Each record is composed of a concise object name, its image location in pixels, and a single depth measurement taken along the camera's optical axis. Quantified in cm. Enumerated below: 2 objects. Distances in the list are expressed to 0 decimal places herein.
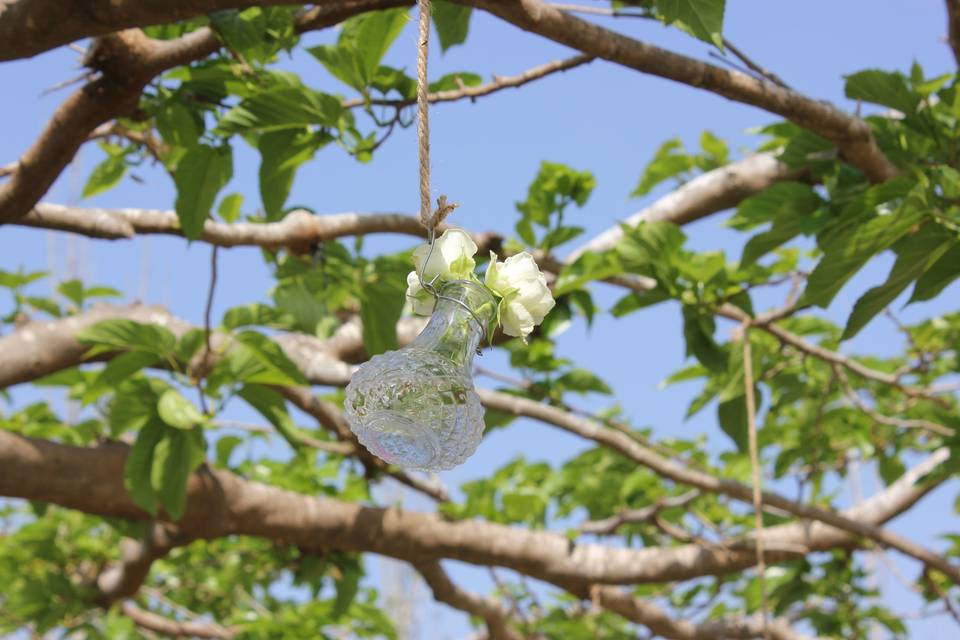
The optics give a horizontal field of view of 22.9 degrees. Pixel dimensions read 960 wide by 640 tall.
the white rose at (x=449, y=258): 132
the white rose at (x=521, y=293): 133
